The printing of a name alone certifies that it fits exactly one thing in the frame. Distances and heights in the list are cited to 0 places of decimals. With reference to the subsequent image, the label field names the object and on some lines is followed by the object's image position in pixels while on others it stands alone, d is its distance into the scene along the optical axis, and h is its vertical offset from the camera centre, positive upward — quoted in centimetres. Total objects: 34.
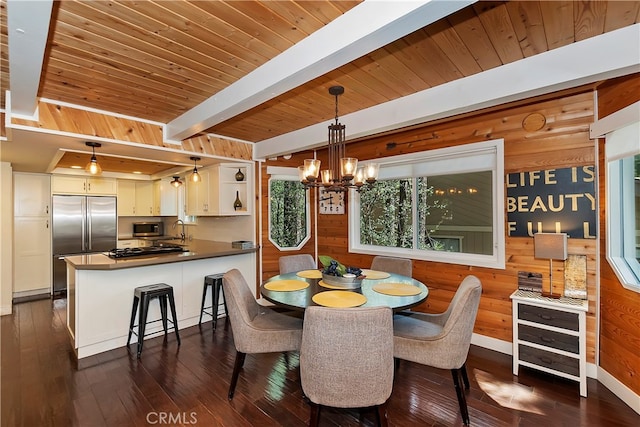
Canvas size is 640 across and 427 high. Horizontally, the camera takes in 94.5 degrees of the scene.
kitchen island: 301 -84
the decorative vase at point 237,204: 452 +13
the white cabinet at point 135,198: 643 +37
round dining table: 212 -65
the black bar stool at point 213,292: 375 -101
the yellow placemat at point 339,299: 205 -64
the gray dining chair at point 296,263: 360 -63
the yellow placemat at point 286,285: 249 -64
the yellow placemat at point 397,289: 233 -64
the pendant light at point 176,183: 477 +50
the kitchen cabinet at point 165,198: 620 +34
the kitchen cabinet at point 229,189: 451 +38
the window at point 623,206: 225 +3
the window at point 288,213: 474 +0
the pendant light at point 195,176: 405 +52
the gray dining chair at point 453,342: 196 -92
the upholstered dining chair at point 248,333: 224 -92
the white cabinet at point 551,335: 234 -105
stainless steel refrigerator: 525 -23
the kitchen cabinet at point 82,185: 527 +56
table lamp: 254 -32
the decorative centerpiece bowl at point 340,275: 254 -56
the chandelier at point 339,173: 242 +34
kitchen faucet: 591 -43
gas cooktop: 345 -47
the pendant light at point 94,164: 314 +54
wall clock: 471 +13
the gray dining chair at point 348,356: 159 -79
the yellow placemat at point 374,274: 290 -63
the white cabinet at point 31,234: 502 -32
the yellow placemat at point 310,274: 295 -63
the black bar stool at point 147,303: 308 -96
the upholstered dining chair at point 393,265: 333 -62
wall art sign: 258 +7
